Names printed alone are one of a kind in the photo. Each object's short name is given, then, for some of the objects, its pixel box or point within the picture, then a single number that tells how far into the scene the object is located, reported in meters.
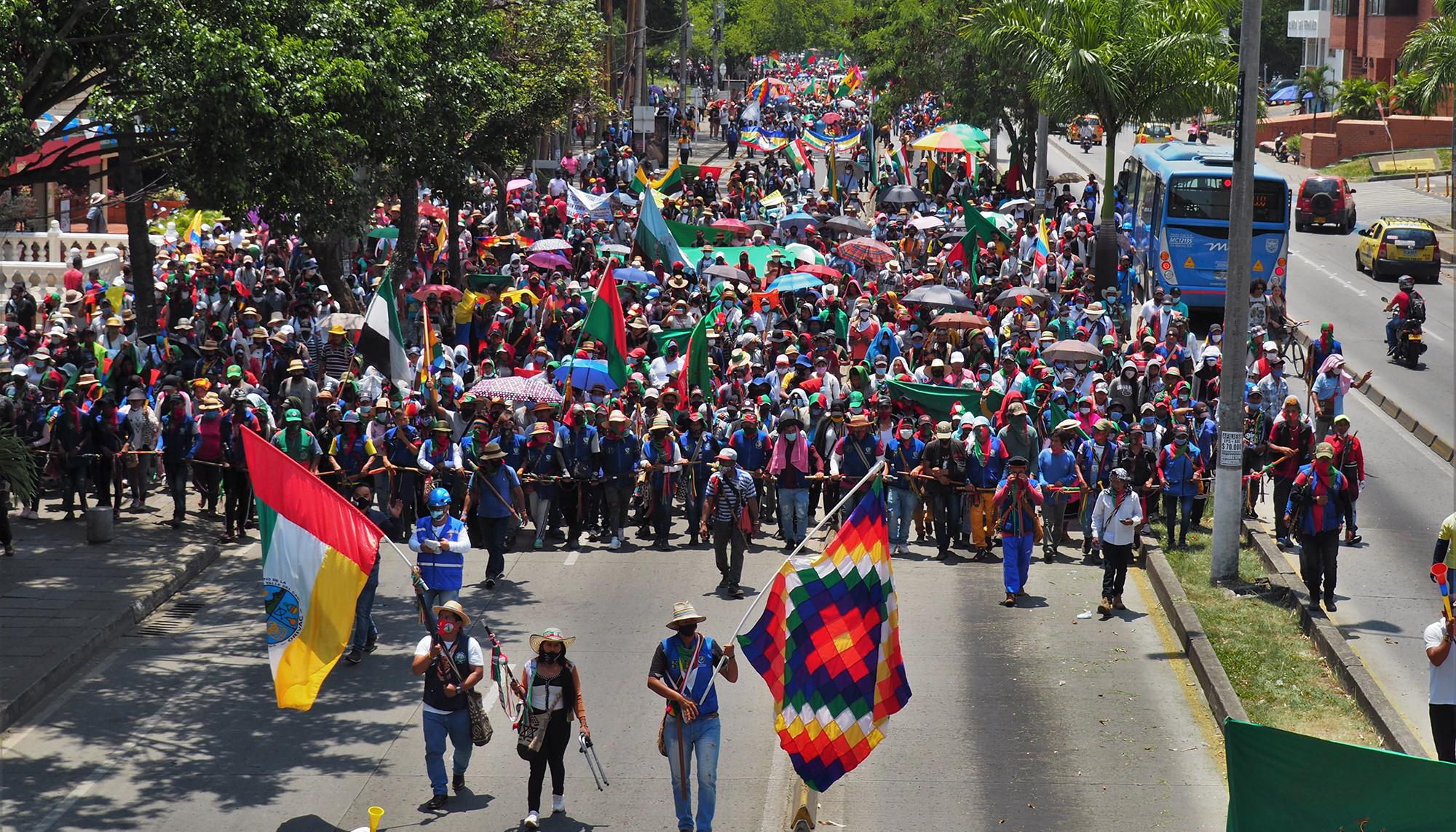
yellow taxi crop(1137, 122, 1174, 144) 62.75
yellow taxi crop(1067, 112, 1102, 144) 68.63
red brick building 72.50
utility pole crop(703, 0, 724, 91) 92.14
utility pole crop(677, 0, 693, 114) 71.88
